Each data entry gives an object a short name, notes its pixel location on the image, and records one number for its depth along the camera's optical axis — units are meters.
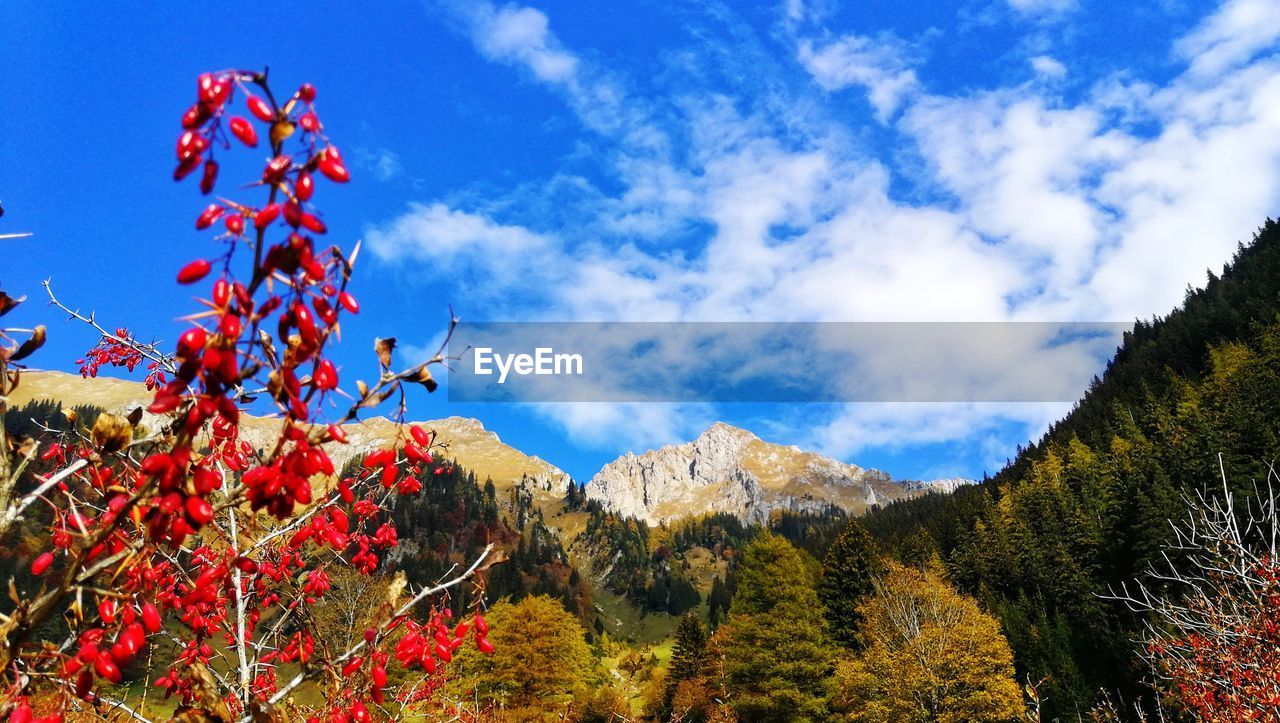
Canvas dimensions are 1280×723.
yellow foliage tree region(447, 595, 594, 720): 35.25
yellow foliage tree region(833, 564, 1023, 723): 27.59
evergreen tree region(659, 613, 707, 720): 50.75
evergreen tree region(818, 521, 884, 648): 42.09
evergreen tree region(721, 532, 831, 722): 32.59
